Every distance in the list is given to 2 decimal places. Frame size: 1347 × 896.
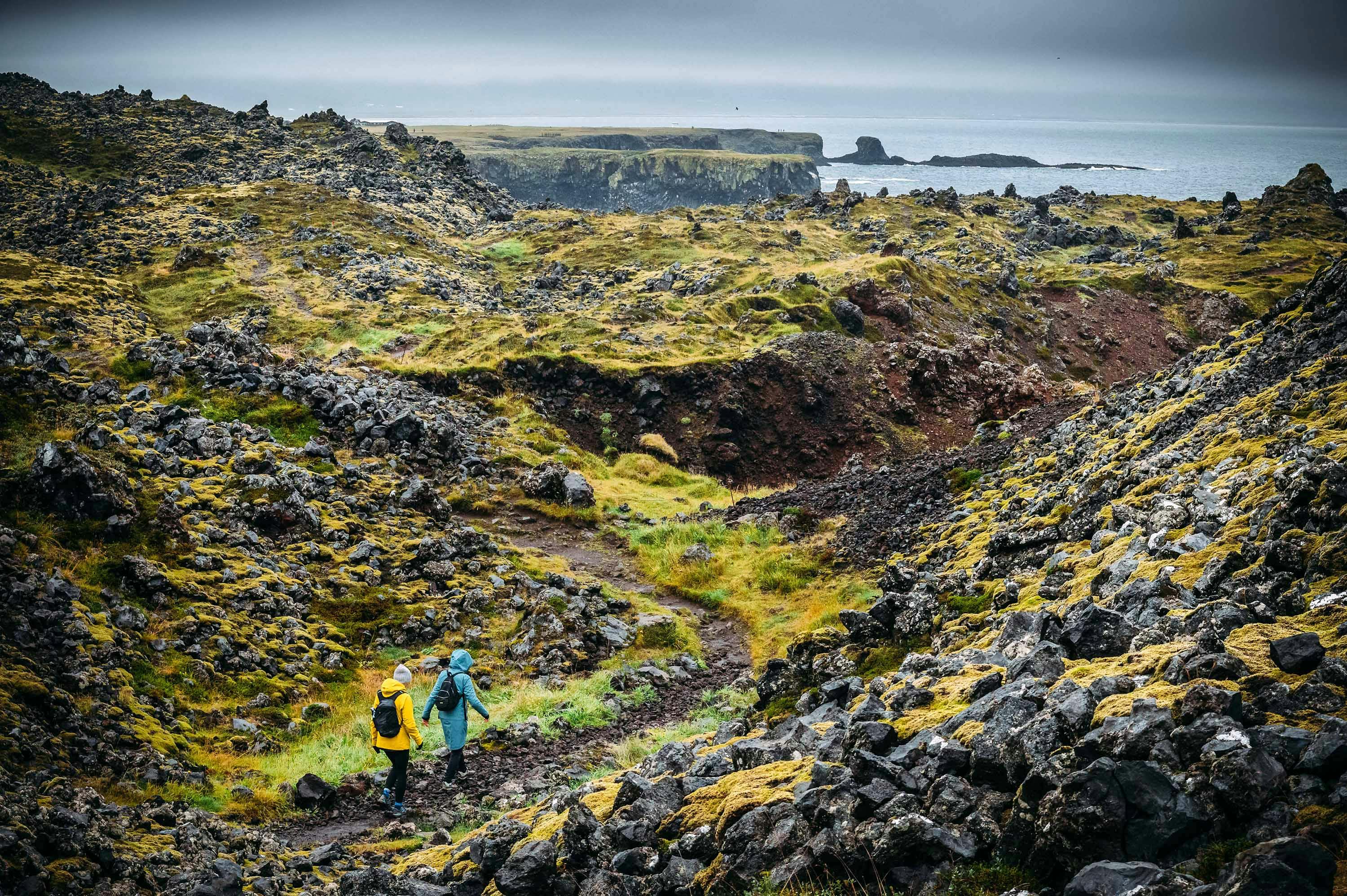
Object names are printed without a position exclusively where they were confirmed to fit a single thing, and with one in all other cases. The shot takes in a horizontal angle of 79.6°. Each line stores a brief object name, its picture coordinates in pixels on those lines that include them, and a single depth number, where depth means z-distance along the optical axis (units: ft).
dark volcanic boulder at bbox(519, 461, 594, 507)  110.42
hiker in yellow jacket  46.91
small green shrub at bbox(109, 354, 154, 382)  96.68
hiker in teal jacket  50.70
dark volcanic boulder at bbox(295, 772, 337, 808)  47.16
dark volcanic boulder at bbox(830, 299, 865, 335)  181.06
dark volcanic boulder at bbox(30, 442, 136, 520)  62.95
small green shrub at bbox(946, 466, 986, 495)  90.12
